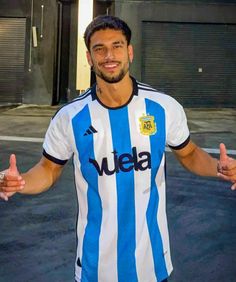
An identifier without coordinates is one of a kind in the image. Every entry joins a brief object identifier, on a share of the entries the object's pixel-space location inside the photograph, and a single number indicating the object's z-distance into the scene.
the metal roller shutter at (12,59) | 19.91
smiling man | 2.26
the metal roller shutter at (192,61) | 19.78
